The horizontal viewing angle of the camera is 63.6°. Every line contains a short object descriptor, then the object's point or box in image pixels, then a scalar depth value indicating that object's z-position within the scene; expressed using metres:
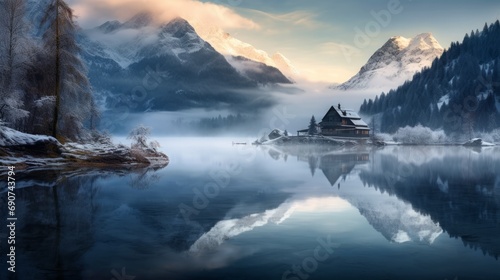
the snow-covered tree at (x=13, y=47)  38.62
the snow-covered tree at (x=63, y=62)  39.91
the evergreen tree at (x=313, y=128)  142.73
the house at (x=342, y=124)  134.75
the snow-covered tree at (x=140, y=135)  53.53
